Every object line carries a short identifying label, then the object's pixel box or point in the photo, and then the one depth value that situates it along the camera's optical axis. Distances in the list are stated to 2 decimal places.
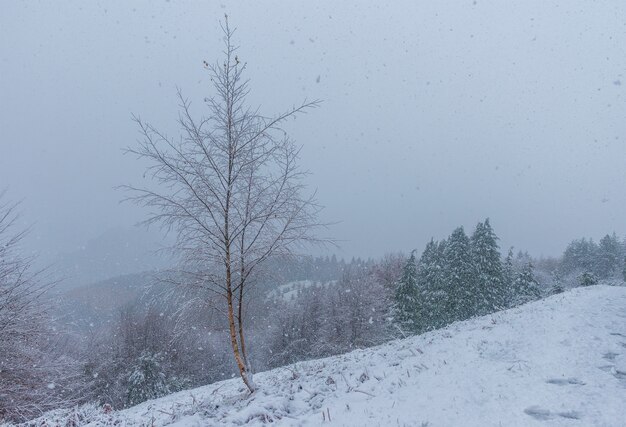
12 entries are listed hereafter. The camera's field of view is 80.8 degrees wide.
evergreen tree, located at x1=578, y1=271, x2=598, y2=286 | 42.19
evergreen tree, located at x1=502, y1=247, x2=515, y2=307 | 44.22
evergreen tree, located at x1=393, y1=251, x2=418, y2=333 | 39.97
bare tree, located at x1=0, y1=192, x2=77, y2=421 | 10.02
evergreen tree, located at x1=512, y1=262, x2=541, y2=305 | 43.94
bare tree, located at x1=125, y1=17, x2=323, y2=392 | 9.52
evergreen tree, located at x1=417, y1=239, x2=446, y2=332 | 41.81
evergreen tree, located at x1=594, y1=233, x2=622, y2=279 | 73.94
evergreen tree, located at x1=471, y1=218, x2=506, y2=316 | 39.72
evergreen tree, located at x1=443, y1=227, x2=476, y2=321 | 40.25
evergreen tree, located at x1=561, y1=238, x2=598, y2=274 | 81.25
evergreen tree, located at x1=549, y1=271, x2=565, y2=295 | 46.47
